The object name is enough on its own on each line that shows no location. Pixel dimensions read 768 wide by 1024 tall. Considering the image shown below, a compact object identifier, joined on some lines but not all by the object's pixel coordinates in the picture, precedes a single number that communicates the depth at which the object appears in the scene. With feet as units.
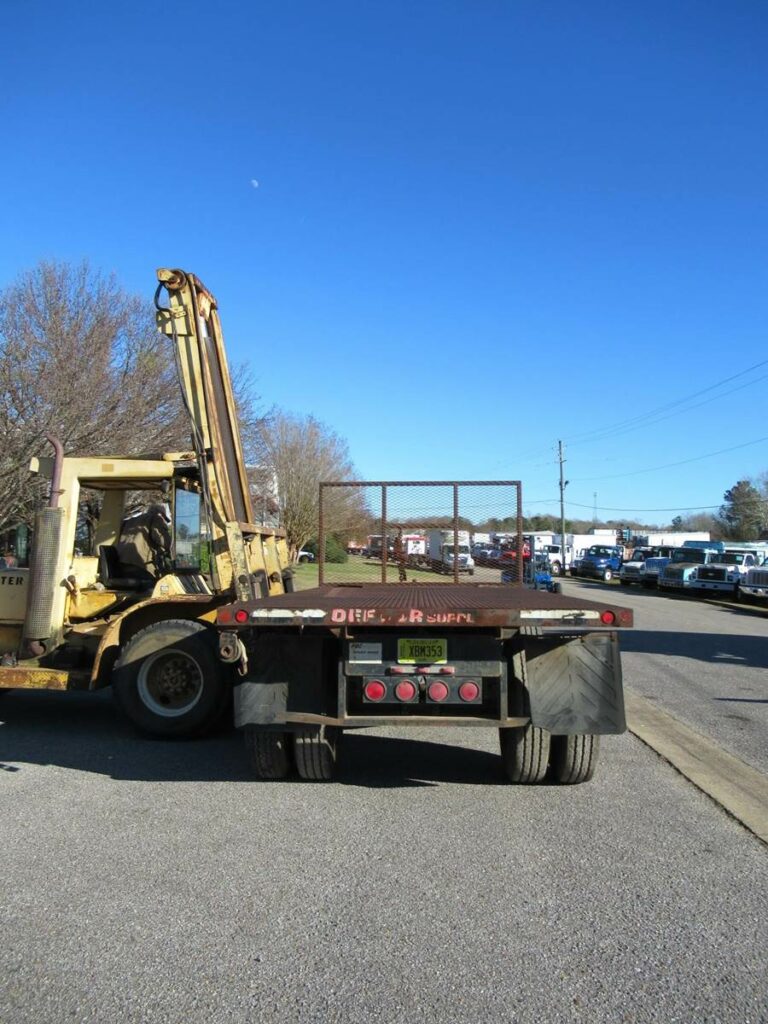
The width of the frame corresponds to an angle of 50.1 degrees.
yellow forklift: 24.29
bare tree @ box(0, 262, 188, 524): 56.59
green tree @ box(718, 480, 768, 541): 310.24
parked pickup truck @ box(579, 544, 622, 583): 166.81
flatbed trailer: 17.62
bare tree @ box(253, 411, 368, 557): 122.59
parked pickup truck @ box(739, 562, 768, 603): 95.55
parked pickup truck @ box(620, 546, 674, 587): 133.76
